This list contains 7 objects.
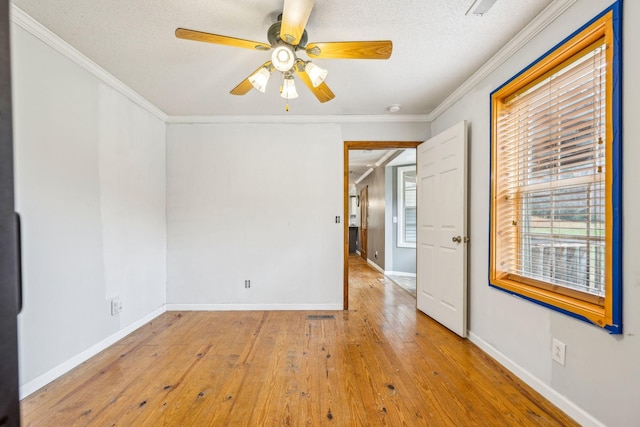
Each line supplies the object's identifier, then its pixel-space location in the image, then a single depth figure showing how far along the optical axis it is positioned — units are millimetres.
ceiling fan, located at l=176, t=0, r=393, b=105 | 1459
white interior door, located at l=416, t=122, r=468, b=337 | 2623
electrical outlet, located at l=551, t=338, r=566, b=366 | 1662
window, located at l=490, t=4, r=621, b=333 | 1399
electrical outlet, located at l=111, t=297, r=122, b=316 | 2522
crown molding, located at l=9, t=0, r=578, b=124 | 1751
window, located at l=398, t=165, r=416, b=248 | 5582
